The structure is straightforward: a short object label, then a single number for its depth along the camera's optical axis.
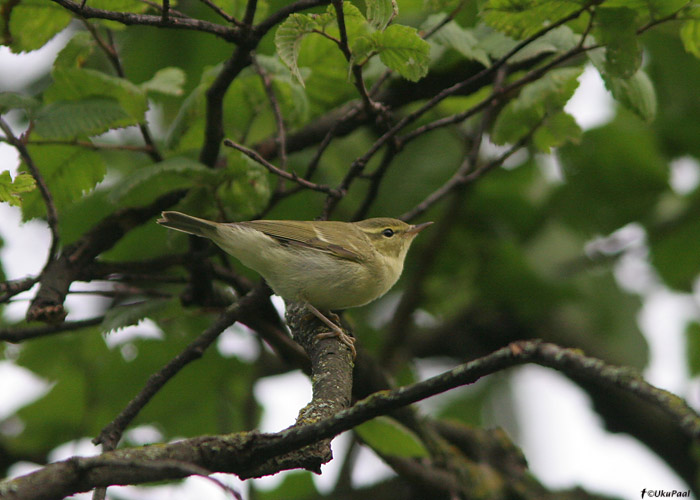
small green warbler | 7.20
